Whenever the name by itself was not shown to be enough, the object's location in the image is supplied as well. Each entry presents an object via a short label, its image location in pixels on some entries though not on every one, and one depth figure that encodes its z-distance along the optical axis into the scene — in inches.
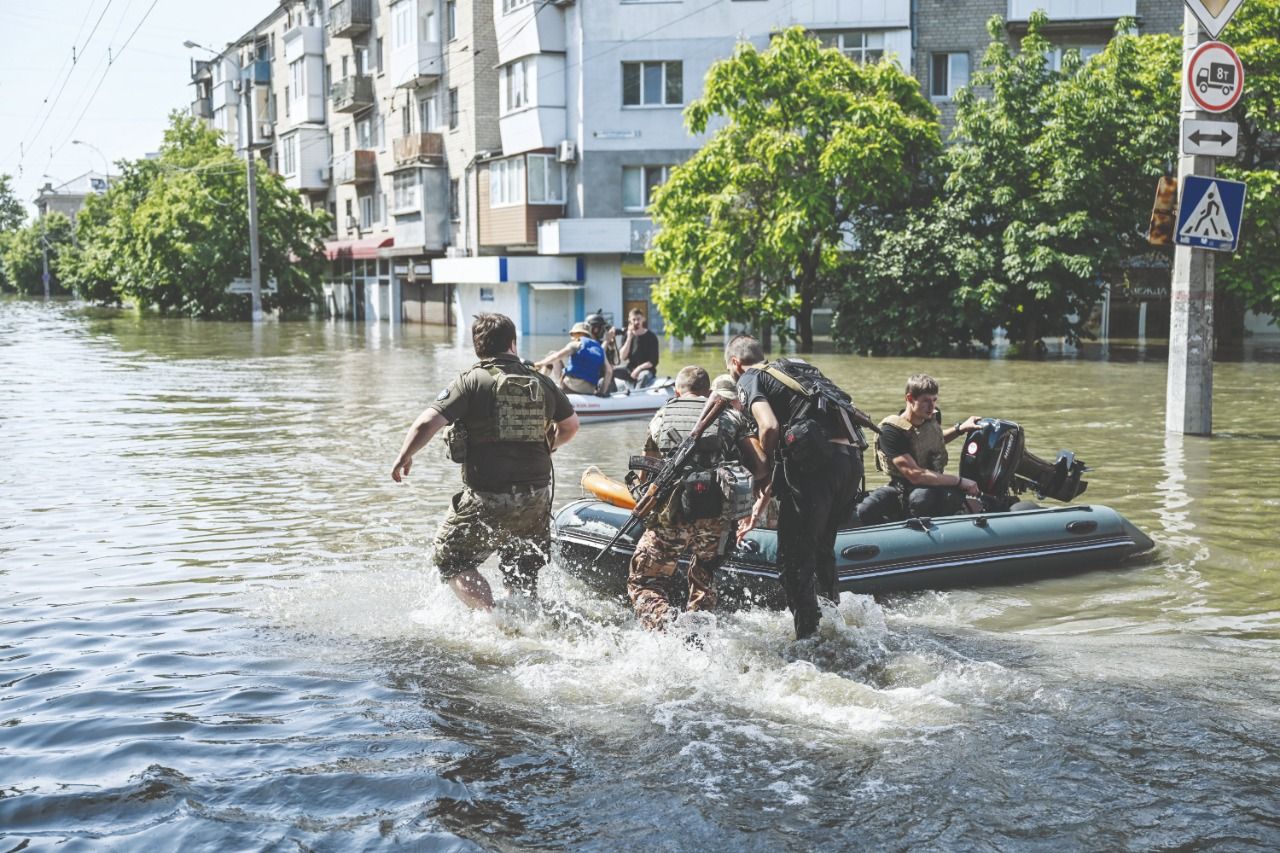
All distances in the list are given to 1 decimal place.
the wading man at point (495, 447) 283.7
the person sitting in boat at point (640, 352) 801.5
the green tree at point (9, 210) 6171.3
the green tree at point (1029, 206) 1208.2
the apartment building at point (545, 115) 1507.1
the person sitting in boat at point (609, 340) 738.2
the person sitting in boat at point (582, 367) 724.7
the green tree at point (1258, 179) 1149.1
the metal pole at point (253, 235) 2044.3
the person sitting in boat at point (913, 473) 373.7
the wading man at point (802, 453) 274.4
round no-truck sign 560.1
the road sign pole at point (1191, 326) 585.0
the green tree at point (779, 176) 1272.1
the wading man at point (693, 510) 273.6
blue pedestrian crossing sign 568.4
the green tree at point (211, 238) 2300.7
